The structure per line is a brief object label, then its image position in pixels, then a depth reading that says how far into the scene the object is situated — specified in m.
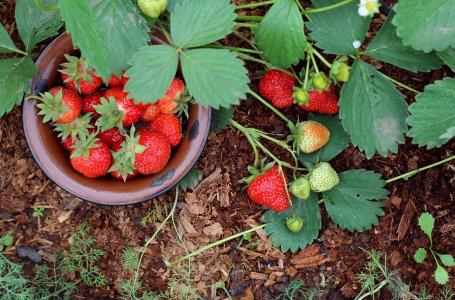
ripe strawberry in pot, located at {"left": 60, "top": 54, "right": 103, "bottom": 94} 0.44
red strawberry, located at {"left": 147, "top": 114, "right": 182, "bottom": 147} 0.46
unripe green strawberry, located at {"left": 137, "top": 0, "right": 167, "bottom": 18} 0.43
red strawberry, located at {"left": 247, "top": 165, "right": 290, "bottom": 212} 0.50
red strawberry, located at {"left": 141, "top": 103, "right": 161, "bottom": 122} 0.46
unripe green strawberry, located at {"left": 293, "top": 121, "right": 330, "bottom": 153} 0.50
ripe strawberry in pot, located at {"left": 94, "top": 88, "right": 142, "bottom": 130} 0.44
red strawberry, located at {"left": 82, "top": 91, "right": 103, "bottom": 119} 0.46
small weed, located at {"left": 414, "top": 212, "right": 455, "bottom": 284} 0.53
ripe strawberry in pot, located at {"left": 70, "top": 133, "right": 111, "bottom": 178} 0.44
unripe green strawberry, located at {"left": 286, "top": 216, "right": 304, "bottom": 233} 0.51
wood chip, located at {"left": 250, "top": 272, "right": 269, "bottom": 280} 0.55
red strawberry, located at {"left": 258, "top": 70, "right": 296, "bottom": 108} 0.51
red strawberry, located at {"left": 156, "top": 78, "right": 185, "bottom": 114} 0.46
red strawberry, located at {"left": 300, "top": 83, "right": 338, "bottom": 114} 0.50
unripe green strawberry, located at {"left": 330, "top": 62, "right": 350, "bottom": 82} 0.43
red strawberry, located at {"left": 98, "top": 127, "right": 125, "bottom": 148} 0.46
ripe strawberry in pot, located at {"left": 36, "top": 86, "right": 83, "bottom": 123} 0.44
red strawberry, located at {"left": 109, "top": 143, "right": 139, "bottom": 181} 0.45
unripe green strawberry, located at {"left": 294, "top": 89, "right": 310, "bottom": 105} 0.45
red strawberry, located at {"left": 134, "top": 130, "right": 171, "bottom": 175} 0.45
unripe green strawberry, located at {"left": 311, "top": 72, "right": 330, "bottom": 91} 0.44
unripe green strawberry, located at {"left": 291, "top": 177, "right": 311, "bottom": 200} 0.49
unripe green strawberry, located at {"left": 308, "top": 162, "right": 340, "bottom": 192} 0.50
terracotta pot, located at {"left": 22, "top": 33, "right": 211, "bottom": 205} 0.45
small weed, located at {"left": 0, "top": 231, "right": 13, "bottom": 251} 0.54
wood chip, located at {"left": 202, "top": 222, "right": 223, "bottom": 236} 0.55
